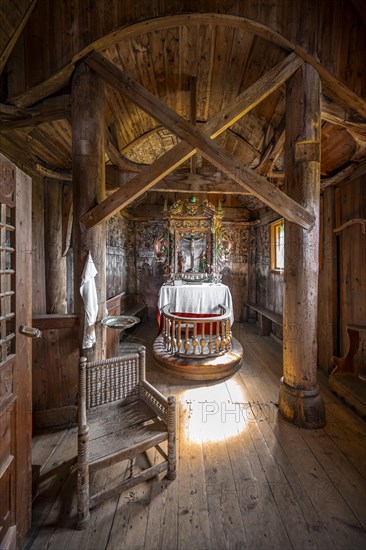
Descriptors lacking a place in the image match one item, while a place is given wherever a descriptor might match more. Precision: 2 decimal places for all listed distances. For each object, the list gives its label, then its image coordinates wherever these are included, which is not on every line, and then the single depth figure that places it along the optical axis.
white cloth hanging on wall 2.25
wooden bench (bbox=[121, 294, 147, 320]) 5.72
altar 3.52
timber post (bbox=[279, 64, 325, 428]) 2.34
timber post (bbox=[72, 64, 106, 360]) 2.29
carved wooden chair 1.44
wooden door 1.22
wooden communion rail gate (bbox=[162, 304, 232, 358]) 3.55
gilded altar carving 5.45
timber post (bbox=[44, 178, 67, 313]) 3.50
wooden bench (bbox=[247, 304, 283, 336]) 5.22
